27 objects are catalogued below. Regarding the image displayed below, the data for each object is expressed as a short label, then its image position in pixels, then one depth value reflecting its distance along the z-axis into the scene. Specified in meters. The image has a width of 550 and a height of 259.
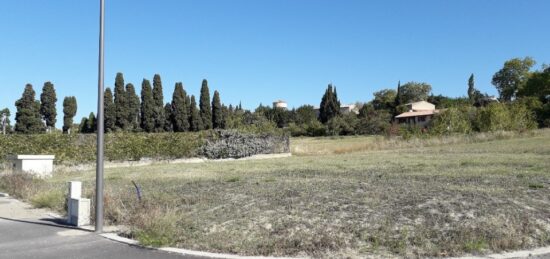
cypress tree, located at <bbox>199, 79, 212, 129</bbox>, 70.06
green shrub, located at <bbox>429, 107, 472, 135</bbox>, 48.31
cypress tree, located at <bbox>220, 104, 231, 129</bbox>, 72.69
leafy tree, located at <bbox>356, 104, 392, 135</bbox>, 89.06
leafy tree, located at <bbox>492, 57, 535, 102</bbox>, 121.08
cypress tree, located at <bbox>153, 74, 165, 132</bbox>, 64.56
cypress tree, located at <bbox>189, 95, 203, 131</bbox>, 68.44
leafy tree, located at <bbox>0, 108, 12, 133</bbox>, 71.25
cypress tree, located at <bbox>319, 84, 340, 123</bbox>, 105.88
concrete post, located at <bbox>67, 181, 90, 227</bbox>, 9.74
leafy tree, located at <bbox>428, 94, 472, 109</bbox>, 131.12
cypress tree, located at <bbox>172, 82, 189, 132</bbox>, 65.62
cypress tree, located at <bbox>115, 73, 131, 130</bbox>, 61.38
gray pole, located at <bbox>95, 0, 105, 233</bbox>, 8.95
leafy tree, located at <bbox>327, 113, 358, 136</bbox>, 89.06
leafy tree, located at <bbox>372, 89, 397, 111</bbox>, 127.81
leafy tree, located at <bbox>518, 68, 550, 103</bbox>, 93.39
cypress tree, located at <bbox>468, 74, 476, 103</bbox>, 141.00
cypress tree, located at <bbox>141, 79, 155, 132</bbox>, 62.82
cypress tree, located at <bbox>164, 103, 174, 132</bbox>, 66.44
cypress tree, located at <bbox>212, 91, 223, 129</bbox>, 71.82
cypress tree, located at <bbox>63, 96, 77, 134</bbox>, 69.56
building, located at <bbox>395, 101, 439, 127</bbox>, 102.68
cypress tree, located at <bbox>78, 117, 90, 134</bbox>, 76.81
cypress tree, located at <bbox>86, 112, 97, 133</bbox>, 71.74
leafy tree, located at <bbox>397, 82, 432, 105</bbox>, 137.75
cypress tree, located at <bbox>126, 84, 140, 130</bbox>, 63.47
